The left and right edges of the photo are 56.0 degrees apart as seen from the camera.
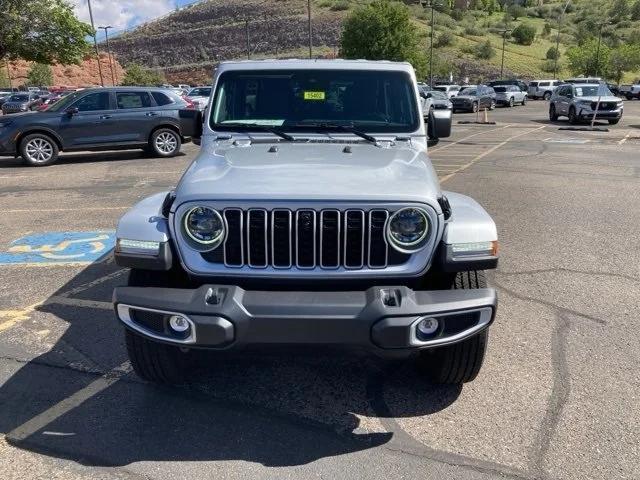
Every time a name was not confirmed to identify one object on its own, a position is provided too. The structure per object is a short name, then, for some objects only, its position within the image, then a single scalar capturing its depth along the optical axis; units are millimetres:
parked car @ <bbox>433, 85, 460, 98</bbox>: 42597
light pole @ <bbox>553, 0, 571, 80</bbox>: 79975
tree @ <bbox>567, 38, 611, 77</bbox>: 73125
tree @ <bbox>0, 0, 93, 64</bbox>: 24422
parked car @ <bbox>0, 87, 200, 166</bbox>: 13617
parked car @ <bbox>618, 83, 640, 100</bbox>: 50750
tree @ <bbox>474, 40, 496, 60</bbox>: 85500
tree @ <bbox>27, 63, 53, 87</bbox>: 74000
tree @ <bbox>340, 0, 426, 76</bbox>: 56594
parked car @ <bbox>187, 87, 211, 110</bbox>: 28044
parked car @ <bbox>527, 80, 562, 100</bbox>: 51656
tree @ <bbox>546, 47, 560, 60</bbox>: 90250
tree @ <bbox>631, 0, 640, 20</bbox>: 118675
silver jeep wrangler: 2783
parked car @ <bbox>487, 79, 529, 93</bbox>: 46375
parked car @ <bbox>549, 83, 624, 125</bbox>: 23469
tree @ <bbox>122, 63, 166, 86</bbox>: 67062
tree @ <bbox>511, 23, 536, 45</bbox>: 102625
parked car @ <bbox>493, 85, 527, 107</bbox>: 42000
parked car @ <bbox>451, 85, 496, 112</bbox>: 34812
